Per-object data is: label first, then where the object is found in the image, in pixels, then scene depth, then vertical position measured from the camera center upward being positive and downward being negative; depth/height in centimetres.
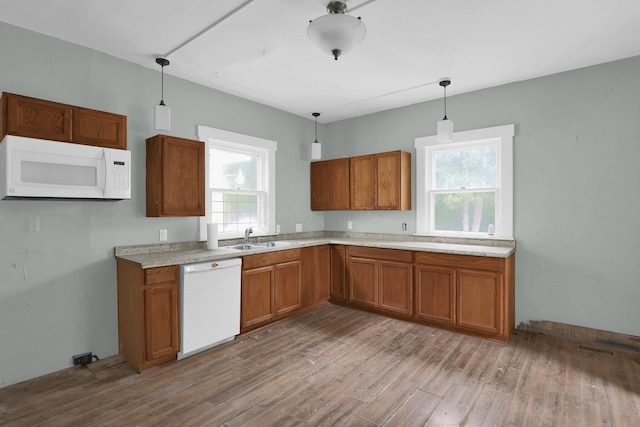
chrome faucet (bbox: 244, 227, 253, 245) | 408 -26
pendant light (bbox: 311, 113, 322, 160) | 493 +93
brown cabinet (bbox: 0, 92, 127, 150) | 234 +70
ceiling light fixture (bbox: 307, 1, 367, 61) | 208 +117
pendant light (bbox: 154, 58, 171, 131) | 312 +92
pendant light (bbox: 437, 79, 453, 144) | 370 +93
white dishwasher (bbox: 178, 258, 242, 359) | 294 -87
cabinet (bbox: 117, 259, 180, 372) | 272 -88
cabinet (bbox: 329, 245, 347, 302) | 448 -84
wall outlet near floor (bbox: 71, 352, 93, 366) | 283 -127
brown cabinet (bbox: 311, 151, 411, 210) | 436 +41
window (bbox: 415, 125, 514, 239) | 379 +34
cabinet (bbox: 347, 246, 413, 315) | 391 -84
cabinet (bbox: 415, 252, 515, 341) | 328 -87
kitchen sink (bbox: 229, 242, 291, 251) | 397 -42
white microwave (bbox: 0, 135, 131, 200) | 227 +32
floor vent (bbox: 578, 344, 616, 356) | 303 -131
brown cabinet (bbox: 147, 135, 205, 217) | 313 +35
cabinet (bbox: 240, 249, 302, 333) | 351 -86
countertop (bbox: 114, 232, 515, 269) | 301 -41
